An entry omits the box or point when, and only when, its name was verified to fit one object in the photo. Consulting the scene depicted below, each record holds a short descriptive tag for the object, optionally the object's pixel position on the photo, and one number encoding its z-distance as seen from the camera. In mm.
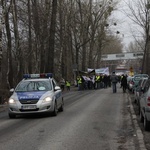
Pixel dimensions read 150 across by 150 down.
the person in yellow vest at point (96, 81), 42781
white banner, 45416
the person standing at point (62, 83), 39928
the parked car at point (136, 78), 31012
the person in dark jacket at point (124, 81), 31953
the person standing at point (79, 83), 41000
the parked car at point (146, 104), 10055
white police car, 14109
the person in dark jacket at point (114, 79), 31669
